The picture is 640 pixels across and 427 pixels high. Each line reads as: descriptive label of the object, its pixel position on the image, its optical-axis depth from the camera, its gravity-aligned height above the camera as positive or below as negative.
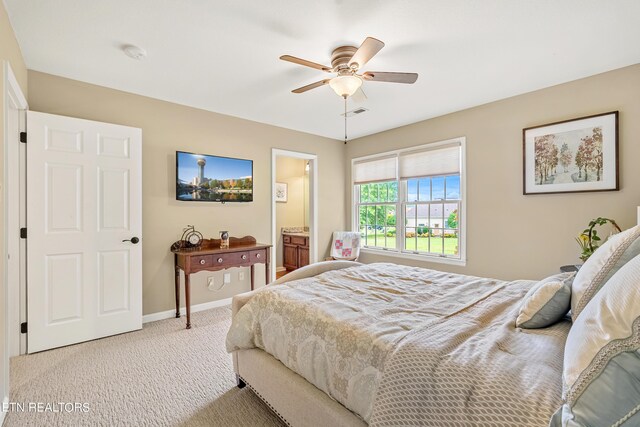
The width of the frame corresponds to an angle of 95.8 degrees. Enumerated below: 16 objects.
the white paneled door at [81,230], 2.55 -0.16
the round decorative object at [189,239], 3.44 -0.32
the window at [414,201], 3.92 +0.18
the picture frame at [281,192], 6.23 +0.45
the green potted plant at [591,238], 2.54 -0.23
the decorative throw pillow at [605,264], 1.07 -0.20
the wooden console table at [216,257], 3.14 -0.52
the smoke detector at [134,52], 2.32 +1.32
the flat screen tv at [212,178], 3.51 +0.45
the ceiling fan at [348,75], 2.15 +1.08
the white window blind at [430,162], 3.89 +0.73
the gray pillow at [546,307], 1.26 -0.42
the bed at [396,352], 0.90 -0.54
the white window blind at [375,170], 4.66 +0.73
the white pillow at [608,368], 0.65 -0.38
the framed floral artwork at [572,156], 2.71 +0.58
